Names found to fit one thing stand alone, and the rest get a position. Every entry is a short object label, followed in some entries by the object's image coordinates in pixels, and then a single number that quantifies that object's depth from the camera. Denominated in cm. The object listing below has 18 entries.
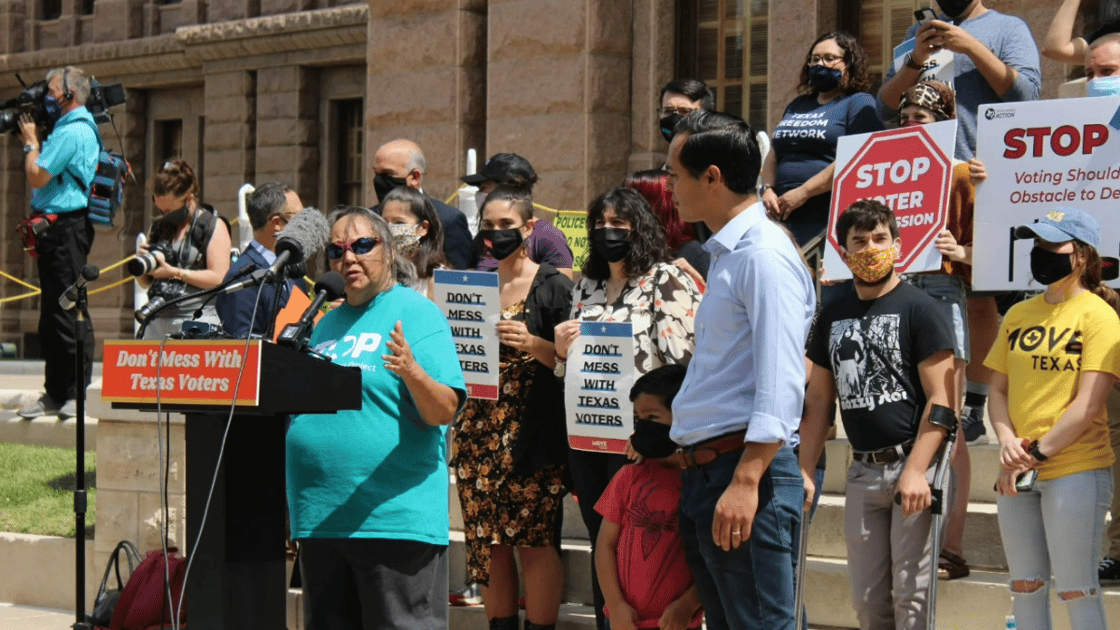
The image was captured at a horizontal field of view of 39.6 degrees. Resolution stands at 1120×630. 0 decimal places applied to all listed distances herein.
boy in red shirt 532
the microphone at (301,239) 502
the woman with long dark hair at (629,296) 638
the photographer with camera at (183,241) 869
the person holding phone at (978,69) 712
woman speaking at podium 522
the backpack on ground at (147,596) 705
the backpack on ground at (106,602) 723
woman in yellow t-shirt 573
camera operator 1077
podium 463
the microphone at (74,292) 748
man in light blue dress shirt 432
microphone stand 760
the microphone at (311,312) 482
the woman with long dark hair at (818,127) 754
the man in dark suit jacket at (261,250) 774
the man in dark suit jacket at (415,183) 814
